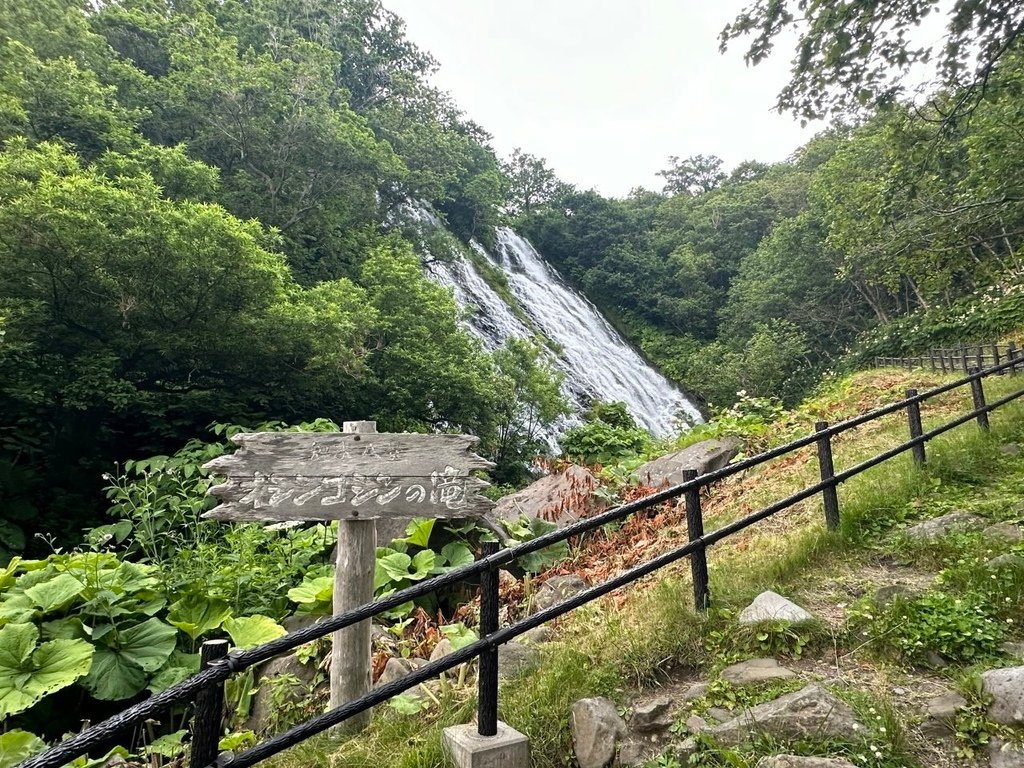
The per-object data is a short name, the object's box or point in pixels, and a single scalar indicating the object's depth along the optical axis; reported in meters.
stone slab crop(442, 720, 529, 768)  2.14
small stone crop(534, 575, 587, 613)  4.32
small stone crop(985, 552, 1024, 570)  3.12
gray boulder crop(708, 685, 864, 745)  2.21
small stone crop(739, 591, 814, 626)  3.01
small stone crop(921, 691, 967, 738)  2.25
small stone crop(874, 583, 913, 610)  3.09
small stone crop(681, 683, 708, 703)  2.60
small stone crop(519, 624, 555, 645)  3.56
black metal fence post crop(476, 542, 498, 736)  2.28
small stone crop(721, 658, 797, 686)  2.64
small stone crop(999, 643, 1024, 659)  2.60
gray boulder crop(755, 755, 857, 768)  2.00
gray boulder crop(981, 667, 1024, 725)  2.17
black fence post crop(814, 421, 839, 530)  4.11
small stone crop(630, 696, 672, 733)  2.46
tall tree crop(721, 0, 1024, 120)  7.40
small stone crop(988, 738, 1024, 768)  2.03
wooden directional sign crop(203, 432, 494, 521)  2.82
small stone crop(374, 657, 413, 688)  3.41
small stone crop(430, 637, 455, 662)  3.46
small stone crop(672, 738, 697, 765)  2.24
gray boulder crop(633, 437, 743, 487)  7.48
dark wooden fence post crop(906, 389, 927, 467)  5.07
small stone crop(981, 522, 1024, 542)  3.61
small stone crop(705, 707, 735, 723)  2.41
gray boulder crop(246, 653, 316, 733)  3.27
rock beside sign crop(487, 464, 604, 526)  6.55
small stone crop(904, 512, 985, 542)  3.93
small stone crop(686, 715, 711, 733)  2.37
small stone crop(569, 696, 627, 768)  2.31
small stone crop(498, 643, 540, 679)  3.02
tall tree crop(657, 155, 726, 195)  61.82
